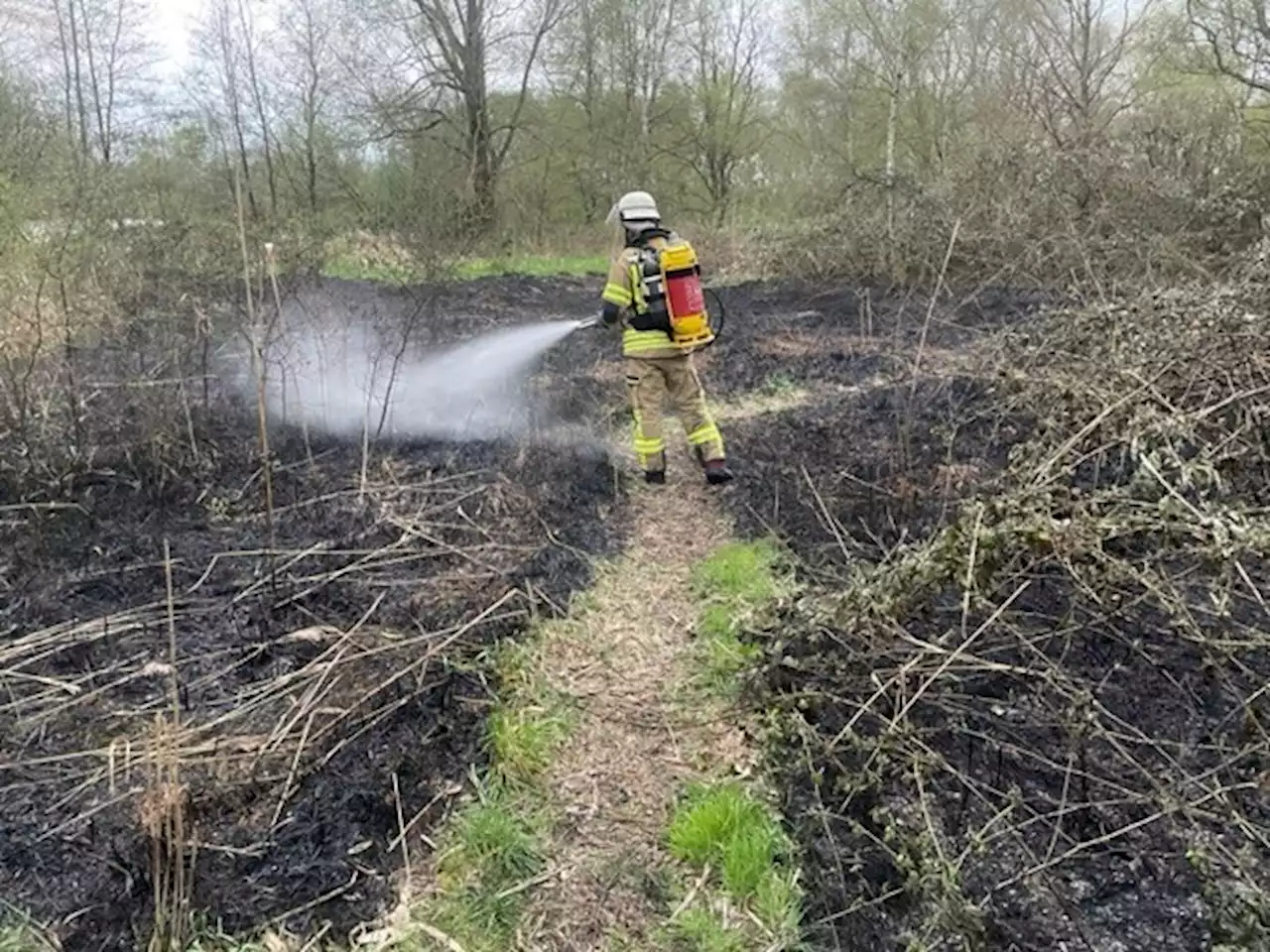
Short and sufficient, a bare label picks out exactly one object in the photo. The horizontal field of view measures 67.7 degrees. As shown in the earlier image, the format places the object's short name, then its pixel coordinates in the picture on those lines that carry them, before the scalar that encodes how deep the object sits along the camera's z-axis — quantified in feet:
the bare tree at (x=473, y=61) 78.02
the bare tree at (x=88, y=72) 62.90
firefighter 18.80
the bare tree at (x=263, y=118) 39.82
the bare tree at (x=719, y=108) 82.02
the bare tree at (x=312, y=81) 77.25
